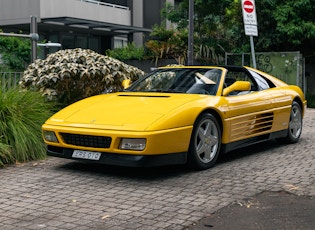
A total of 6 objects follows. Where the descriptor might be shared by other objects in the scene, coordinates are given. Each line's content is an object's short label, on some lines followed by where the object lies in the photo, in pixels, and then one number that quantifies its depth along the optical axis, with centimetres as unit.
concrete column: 3067
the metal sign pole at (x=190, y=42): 1303
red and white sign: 1243
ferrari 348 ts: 568
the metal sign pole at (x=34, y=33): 979
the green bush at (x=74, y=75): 858
